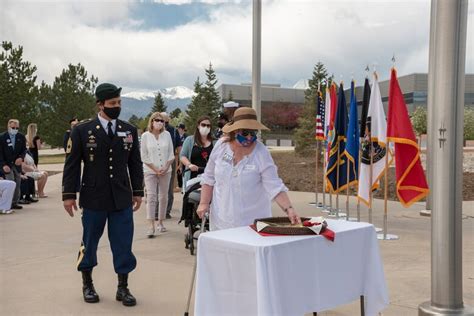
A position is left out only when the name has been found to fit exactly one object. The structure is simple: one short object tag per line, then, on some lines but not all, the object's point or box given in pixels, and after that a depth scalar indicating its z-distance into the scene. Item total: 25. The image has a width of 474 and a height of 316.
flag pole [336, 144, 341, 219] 10.70
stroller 7.54
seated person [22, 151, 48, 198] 13.60
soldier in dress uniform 5.48
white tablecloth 3.54
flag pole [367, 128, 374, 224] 9.13
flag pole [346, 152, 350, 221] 10.09
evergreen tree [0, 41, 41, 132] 33.78
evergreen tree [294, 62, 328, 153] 37.25
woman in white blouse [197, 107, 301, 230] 4.55
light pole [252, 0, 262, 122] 11.84
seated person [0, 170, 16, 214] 11.82
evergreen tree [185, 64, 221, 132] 53.75
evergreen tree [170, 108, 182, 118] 85.28
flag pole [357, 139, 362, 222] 9.51
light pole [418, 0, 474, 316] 4.64
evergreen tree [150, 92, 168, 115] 64.94
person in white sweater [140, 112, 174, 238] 8.94
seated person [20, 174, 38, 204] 13.70
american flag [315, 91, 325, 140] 12.52
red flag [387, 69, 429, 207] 8.30
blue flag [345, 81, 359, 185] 9.83
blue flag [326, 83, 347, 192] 10.70
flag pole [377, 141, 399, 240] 8.84
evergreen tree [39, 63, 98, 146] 46.69
